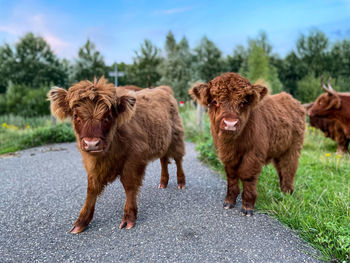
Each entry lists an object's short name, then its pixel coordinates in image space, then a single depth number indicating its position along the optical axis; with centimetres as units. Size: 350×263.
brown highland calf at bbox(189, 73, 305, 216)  285
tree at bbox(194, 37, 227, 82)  2909
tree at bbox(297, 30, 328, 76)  2967
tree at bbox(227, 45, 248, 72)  2989
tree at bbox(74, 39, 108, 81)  2195
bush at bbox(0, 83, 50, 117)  1438
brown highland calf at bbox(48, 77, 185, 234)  244
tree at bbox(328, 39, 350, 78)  2892
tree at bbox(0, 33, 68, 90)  2066
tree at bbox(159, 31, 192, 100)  2438
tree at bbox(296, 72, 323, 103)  2288
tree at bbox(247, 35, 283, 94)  2172
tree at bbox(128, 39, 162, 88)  2736
